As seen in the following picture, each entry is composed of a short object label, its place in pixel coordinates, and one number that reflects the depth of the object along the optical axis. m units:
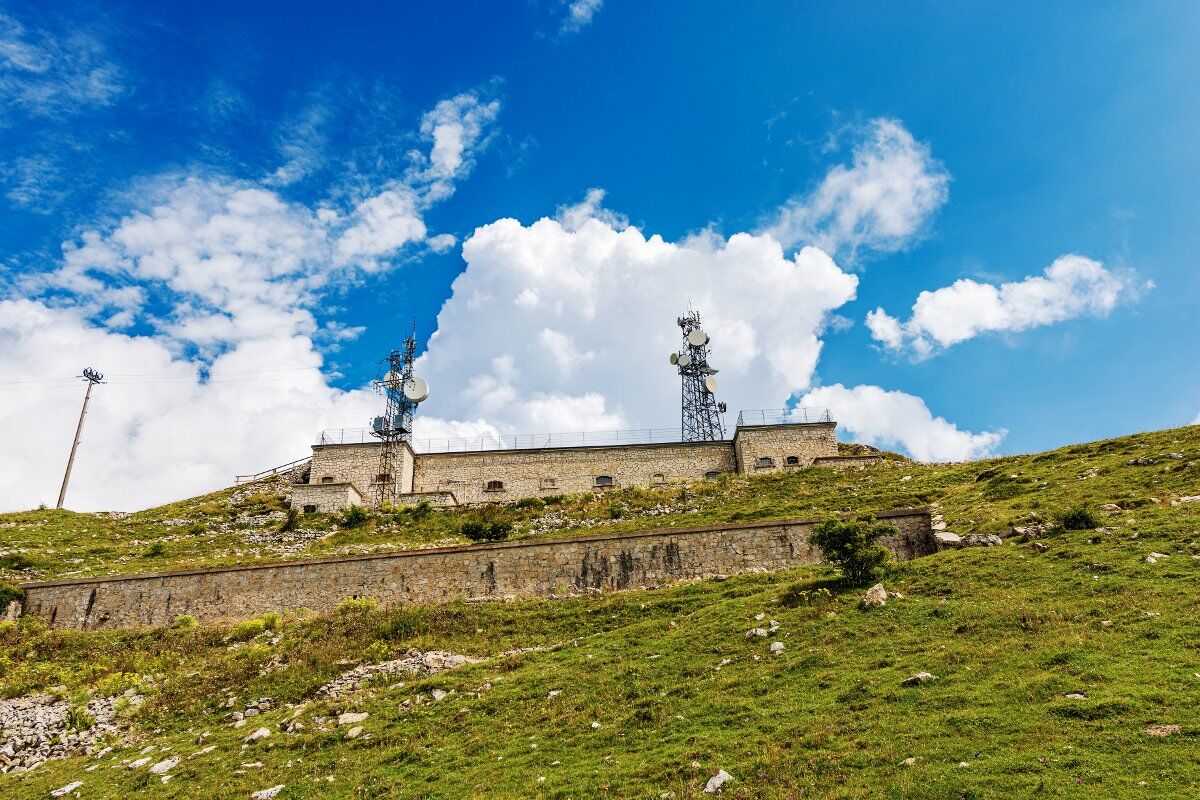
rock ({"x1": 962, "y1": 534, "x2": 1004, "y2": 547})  22.96
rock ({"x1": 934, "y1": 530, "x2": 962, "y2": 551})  24.31
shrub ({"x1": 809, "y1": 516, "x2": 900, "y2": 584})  21.27
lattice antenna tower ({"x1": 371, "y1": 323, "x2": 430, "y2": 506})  50.50
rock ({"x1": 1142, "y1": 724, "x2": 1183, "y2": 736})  10.49
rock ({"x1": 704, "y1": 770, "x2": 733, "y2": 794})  11.48
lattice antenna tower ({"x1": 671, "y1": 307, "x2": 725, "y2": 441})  61.12
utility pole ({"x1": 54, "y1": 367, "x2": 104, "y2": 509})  58.09
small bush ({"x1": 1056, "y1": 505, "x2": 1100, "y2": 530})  21.97
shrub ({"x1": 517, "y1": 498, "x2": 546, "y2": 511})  45.44
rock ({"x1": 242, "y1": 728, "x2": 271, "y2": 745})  16.80
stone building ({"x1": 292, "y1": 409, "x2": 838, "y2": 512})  51.78
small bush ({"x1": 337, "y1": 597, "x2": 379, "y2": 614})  26.89
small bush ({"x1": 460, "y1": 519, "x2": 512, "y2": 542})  35.34
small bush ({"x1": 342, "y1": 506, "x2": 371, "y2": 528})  43.06
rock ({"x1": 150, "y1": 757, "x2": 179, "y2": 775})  15.75
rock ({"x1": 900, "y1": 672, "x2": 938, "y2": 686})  13.90
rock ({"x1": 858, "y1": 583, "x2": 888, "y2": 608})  18.78
